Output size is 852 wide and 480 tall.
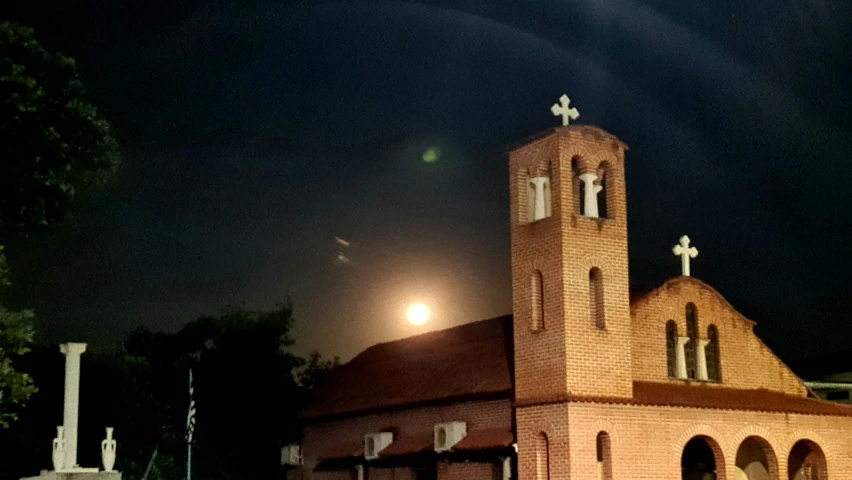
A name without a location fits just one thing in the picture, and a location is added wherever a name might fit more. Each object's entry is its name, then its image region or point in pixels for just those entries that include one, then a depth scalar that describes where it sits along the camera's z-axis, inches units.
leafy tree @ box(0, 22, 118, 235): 818.2
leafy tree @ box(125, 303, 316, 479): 1346.0
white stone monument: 995.9
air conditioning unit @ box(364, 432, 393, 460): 1146.0
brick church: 892.0
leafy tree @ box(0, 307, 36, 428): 808.3
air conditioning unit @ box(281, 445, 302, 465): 1341.0
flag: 1218.0
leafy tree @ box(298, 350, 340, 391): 1455.5
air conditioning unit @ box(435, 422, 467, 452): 1029.2
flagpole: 1181.2
